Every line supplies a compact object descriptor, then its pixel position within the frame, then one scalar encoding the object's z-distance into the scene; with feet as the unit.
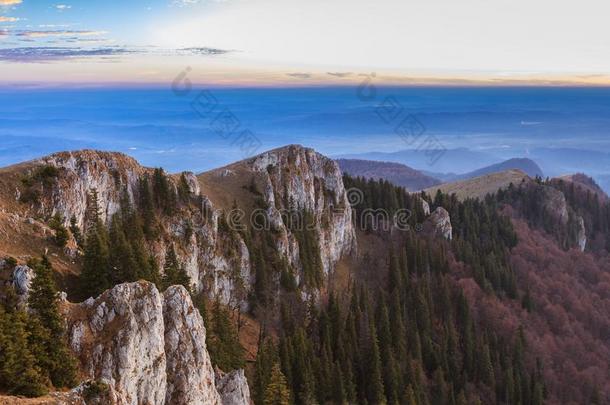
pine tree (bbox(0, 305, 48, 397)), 134.21
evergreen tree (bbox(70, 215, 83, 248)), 240.75
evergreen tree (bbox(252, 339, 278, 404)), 255.50
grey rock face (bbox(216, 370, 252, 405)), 220.64
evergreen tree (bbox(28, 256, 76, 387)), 148.87
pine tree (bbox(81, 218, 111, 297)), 204.44
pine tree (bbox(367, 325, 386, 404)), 316.03
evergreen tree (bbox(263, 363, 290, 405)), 234.58
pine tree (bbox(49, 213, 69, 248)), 220.43
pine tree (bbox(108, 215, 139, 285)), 215.02
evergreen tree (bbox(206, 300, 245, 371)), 247.09
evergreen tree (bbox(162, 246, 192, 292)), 258.53
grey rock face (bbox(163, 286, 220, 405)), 183.83
